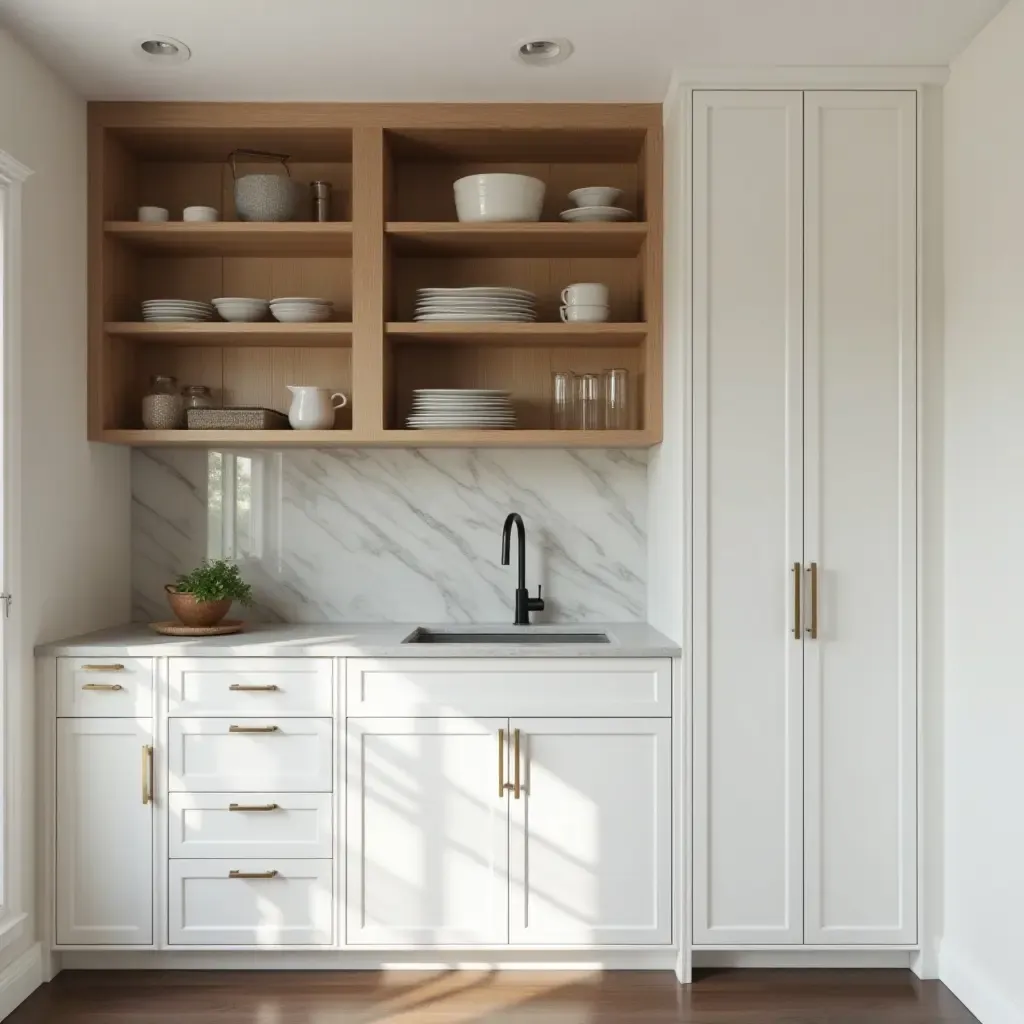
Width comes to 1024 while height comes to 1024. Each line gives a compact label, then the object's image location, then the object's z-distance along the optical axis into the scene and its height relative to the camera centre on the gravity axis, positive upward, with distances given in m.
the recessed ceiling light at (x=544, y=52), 2.69 +1.20
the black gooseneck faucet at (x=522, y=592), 3.28 -0.24
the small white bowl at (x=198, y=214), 3.13 +0.89
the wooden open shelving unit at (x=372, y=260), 3.08 +0.82
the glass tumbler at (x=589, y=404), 3.24 +0.34
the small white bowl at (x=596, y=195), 3.12 +0.95
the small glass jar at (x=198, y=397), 3.26 +0.36
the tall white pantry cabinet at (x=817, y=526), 2.83 -0.03
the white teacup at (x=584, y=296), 3.14 +0.66
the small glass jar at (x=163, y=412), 3.16 +0.31
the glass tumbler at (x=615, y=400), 3.22 +0.35
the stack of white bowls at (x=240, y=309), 3.17 +0.62
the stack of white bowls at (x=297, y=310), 3.16 +0.62
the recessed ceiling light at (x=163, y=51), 2.69 +1.20
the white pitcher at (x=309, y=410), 3.15 +0.31
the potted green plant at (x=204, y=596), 3.06 -0.24
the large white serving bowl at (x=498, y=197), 3.08 +0.93
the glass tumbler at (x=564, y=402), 3.25 +0.35
